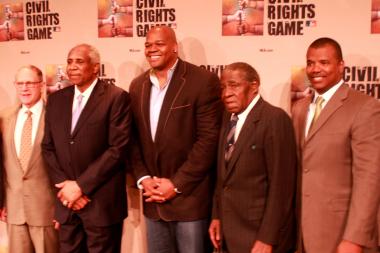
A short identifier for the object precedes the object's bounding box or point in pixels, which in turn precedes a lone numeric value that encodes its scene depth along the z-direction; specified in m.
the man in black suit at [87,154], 2.66
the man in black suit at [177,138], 2.58
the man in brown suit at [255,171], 2.26
